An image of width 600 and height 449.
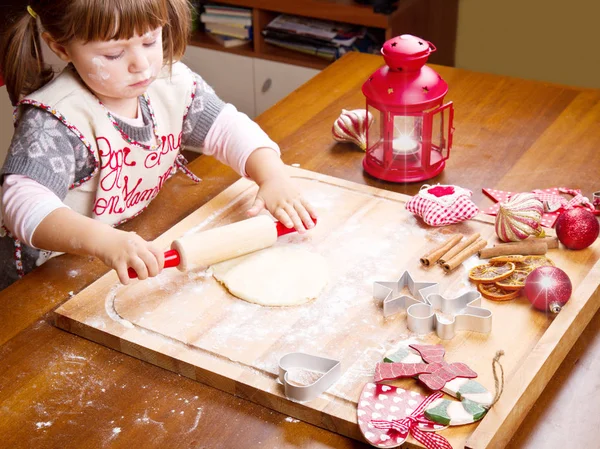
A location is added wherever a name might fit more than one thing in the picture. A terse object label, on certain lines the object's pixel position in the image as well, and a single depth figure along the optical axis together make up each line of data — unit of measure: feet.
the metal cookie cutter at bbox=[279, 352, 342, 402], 3.05
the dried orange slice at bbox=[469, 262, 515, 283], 3.67
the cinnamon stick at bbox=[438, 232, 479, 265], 3.86
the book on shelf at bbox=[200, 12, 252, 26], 10.11
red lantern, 4.46
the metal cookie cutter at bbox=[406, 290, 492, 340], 3.37
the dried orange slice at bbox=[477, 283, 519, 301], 3.60
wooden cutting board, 3.10
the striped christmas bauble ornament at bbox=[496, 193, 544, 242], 3.94
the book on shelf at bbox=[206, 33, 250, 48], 10.32
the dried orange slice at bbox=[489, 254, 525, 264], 3.79
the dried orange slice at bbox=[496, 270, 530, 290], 3.62
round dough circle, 3.66
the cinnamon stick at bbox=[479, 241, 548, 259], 3.89
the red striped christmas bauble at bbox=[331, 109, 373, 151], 5.01
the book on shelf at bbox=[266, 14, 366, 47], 9.39
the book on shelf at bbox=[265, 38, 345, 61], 9.45
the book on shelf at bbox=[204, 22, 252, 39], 10.19
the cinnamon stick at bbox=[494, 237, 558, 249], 3.94
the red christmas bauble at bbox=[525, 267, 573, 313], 3.46
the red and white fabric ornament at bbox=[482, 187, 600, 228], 4.32
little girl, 3.82
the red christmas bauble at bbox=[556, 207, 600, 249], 3.86
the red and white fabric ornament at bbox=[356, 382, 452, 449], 2.87
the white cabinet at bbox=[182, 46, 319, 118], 9.87
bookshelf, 8.97
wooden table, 3.04
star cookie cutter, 3.53
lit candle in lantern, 4.73
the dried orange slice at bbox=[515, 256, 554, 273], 3.77
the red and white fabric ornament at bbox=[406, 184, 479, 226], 4.15
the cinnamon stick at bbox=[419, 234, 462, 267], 3.87
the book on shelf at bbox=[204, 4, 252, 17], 10.09
